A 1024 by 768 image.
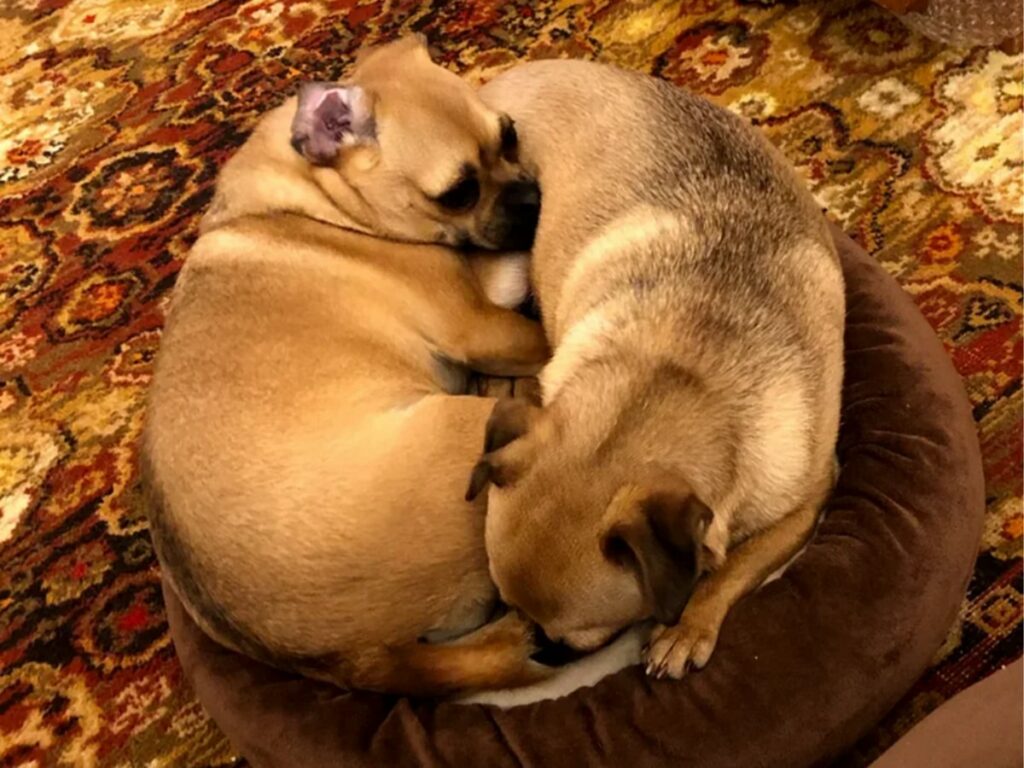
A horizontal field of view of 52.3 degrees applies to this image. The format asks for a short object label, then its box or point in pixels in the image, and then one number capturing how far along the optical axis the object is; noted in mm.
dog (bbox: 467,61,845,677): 1746
